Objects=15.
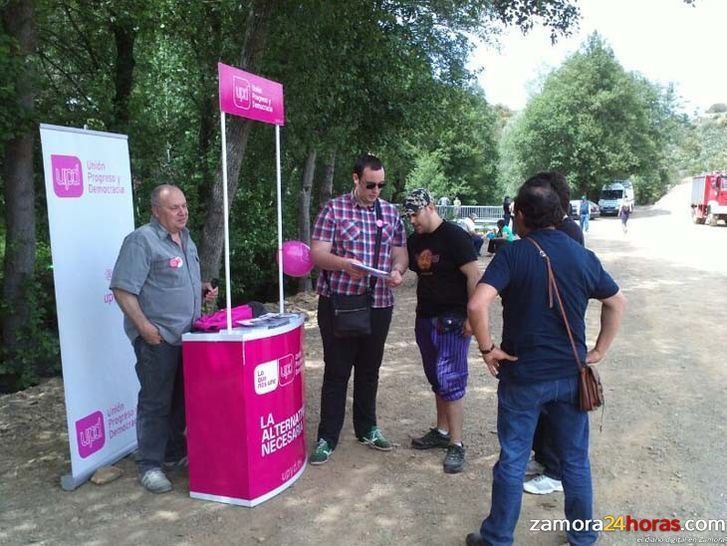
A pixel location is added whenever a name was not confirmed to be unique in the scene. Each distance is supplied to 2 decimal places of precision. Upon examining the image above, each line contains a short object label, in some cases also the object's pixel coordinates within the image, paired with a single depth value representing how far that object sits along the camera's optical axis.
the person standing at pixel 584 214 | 24.38
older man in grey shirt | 3.34
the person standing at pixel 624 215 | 24.00
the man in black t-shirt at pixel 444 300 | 3.62
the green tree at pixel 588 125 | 39.47
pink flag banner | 3.19
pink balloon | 3.86
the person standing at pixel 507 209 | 19.98
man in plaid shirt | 3.68
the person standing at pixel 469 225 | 8.23
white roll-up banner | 3.49
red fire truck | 26.11
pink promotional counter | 3.24
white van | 37.07
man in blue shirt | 2.59
